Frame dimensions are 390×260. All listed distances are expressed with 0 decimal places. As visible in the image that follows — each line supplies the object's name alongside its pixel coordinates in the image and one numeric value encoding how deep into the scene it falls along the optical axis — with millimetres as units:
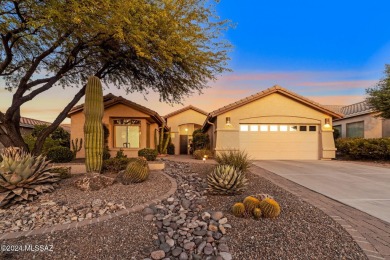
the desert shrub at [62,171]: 7543
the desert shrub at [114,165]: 8414
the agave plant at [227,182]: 5840
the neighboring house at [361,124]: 19438
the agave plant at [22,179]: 5320
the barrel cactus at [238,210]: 4453
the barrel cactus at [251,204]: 4504
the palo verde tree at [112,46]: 7195
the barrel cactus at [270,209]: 4336
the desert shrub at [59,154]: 10055
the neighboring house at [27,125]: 20719
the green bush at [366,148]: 14375
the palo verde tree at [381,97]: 15953
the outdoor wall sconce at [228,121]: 15802
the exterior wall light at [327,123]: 16047
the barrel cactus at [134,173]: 6863
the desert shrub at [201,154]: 15698
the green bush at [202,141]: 19859
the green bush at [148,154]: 11883
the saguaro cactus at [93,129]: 7699
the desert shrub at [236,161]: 7770
